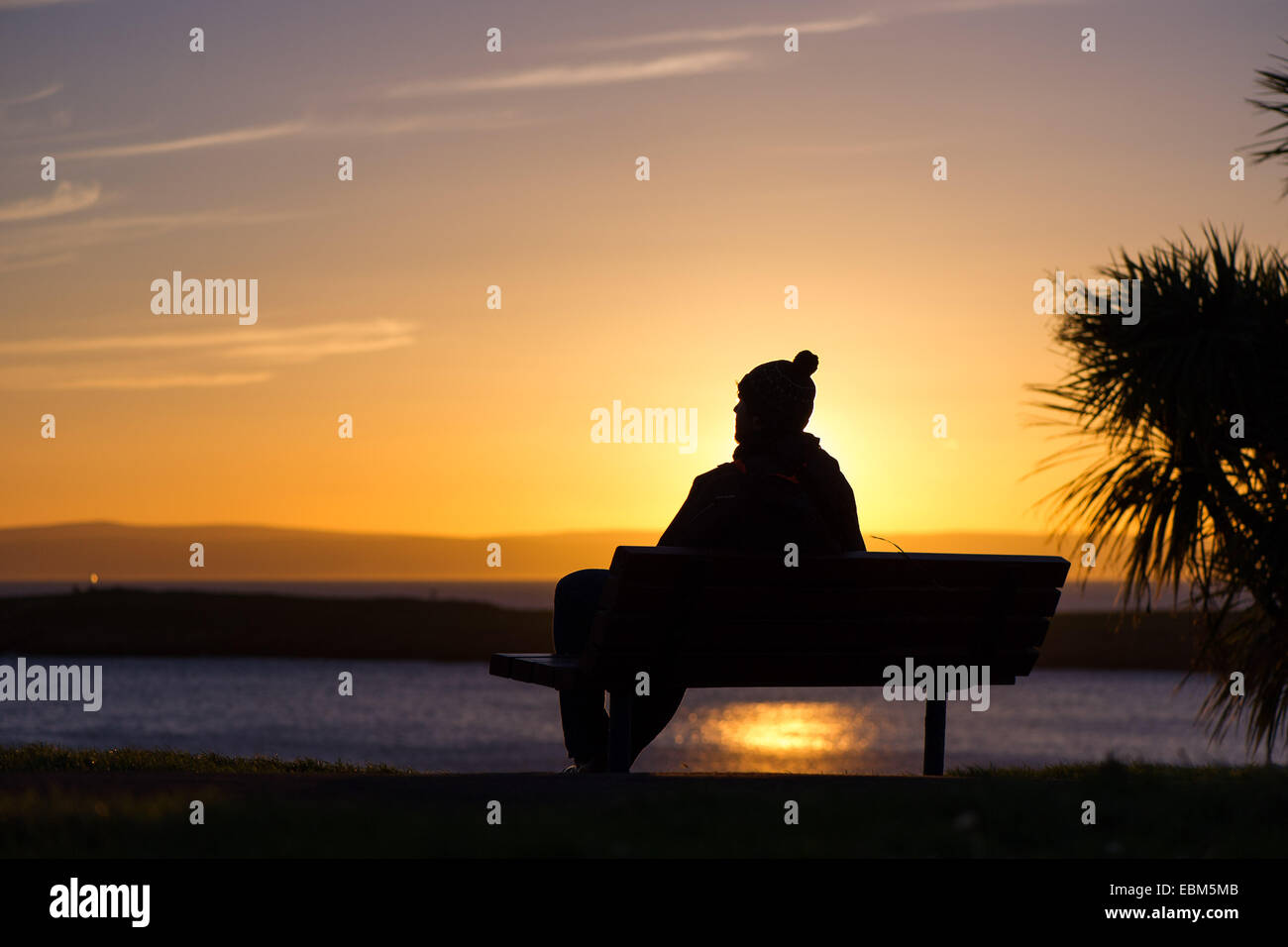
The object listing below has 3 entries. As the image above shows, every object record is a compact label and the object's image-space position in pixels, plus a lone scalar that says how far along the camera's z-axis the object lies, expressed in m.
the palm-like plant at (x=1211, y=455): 9.27
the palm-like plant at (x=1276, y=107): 10.58
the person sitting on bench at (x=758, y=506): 5.84
